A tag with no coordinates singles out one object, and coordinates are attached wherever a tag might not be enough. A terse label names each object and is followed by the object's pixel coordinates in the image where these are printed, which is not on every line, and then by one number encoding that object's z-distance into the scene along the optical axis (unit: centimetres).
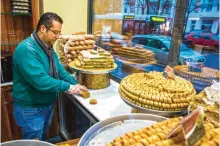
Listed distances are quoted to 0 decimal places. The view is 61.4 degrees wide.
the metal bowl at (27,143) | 77
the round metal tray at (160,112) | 101
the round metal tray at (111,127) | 77
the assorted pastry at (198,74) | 133
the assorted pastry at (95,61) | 179
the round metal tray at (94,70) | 172
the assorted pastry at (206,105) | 85
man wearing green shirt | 149
